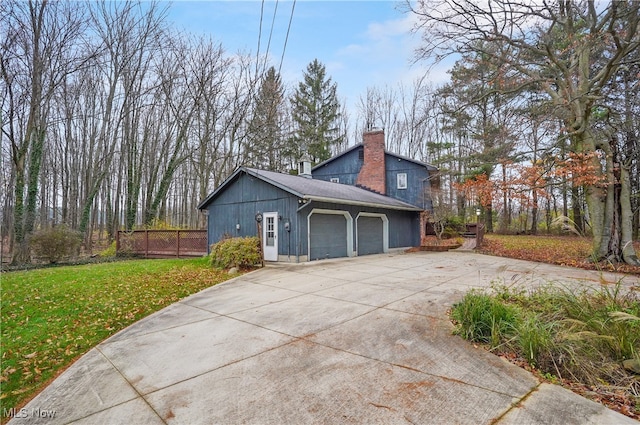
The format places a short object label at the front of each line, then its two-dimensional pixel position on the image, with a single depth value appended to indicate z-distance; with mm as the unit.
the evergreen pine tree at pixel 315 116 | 28000
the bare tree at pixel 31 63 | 12031
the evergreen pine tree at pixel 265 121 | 19172
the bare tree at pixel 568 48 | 9727
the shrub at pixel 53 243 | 11961
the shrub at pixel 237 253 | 9938
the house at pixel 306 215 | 11414
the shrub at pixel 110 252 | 15411
